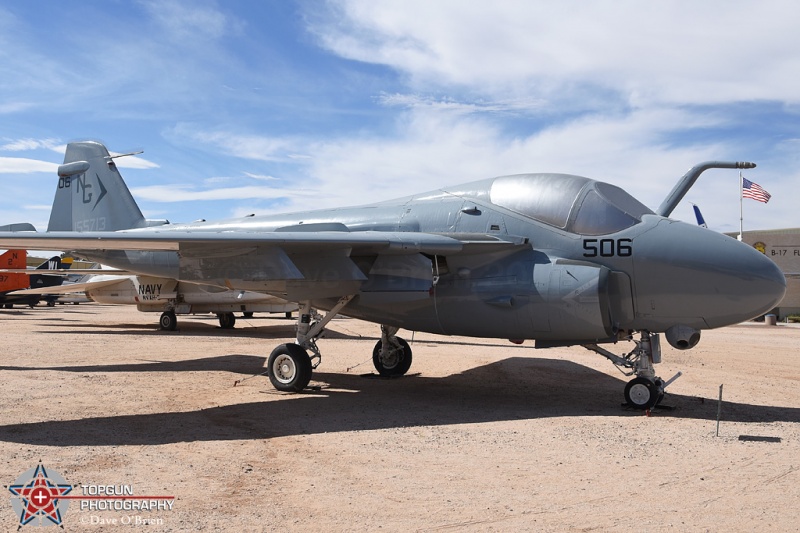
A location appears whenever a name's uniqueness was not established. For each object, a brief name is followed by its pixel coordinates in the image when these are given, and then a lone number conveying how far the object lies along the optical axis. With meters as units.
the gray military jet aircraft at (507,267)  8.70
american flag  28.65
